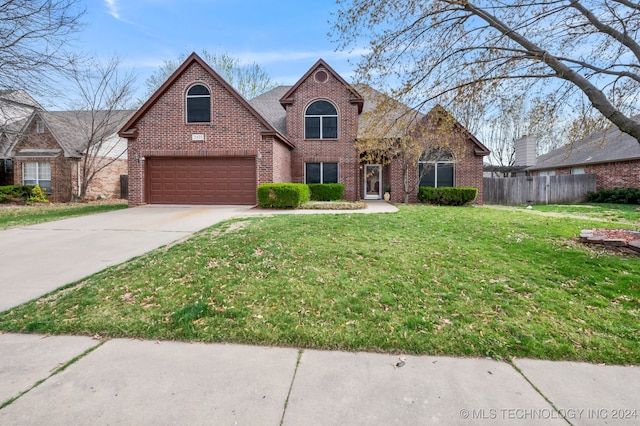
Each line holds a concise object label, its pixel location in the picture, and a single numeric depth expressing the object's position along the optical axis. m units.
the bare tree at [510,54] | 6.39
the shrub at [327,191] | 16.97
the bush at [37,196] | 18.13
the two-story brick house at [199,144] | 14.76
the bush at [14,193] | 17.67
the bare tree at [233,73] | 29.30
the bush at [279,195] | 13.40
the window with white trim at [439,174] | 17.30
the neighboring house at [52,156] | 19.05
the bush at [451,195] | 16.08
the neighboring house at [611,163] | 18.75
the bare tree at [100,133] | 19.25
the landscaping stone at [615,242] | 6.35
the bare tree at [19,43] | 10.48
